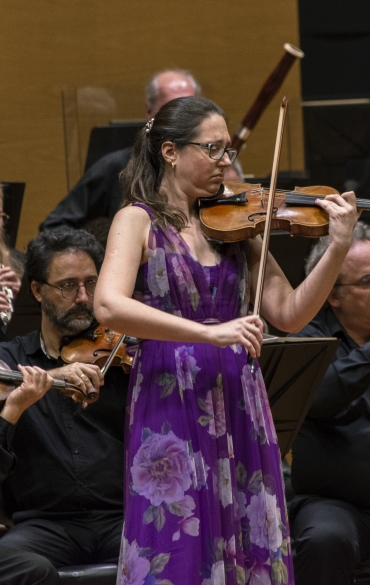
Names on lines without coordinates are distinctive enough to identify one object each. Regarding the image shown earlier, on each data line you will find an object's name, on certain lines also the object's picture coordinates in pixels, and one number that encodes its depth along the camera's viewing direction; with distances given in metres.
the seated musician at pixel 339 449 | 12.37
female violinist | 11.68
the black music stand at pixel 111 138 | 13.96
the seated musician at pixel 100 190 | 13.73
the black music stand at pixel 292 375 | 12.15
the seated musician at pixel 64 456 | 12.41
